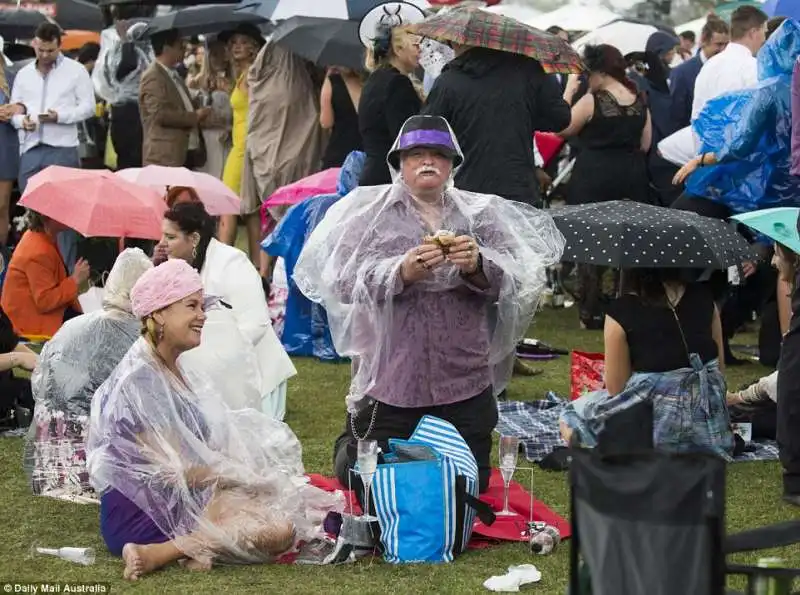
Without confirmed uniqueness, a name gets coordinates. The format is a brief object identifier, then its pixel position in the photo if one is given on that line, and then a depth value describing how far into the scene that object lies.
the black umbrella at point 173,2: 32.76
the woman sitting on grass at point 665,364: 11.58
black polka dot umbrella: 11.95
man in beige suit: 22.12
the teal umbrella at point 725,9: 34.00
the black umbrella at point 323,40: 19.64
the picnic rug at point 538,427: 12.82
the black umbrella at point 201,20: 25.34
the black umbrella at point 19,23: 33.91
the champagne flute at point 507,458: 10.51
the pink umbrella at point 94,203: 15.78
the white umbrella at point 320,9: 21.41
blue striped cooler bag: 9.73
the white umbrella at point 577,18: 37.31
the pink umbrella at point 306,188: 17.97
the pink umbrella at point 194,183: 17.62
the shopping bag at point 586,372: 13.70
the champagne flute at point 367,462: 9.87
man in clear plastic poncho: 10.73
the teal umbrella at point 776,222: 11.44
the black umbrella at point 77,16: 38.63
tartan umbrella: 14.16
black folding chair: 6.50
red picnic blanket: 10.24
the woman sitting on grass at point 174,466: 9.58
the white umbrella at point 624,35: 29.96
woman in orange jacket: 15.98
